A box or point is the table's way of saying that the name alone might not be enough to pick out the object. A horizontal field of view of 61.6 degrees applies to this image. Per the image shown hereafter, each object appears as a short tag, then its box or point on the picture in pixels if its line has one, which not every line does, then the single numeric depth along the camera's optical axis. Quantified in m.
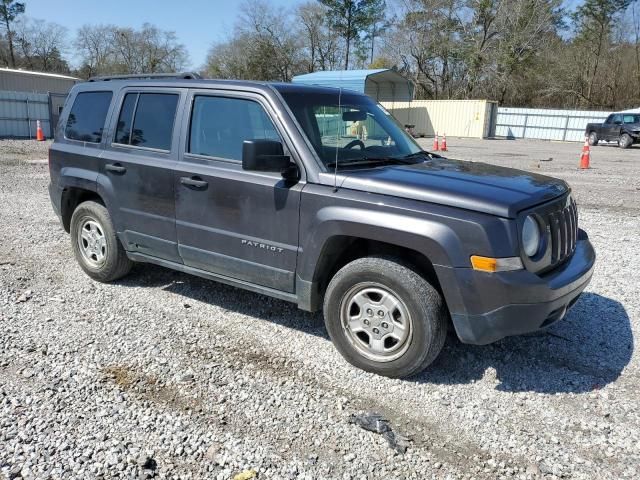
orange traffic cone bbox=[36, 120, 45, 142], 23.75
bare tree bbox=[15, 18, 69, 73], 66.25
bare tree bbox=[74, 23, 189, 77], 68.62
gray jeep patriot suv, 3.30
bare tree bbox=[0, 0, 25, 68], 58.25
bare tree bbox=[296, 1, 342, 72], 54.44
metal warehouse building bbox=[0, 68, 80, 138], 24.59
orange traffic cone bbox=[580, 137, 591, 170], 17.52
